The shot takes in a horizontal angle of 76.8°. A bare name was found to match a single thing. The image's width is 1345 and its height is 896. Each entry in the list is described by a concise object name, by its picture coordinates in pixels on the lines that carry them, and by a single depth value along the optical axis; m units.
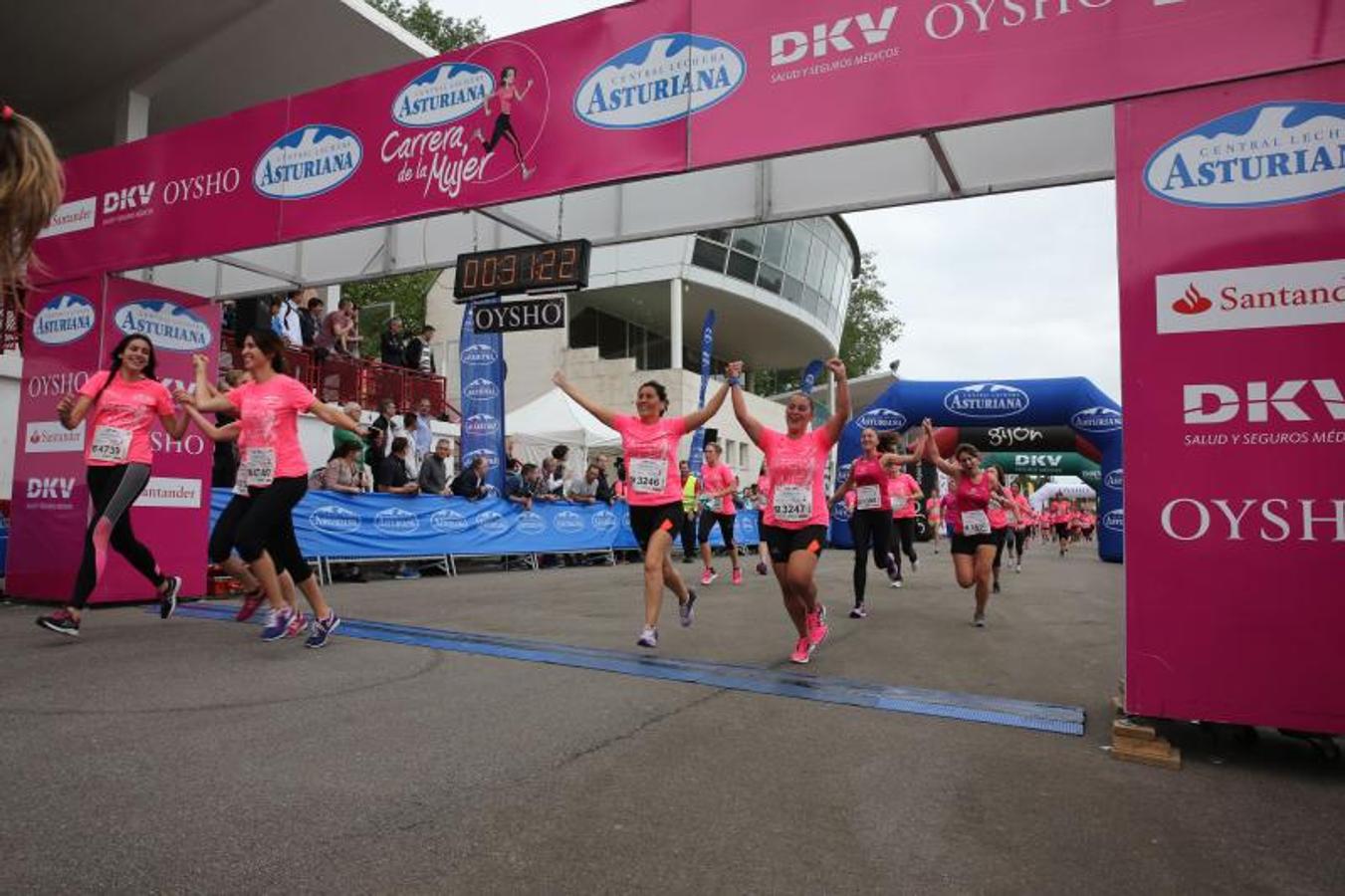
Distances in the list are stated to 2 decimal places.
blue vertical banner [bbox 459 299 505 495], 14.80
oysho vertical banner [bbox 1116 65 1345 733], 3.71
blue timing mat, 4.58
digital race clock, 7.47
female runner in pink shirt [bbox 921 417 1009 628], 8.36
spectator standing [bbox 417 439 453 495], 13.41
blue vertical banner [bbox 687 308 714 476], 20.92
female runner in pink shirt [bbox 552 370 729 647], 6.61
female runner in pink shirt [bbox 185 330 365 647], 5.78
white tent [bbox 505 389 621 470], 21.66
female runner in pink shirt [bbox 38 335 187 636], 6.04
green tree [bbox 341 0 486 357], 35.66
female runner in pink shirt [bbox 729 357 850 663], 5.96
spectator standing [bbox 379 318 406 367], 17.61
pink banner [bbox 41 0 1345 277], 4.50
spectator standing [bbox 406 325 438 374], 18.91
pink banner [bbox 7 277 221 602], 8.07
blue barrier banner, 11.16
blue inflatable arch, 20.20
